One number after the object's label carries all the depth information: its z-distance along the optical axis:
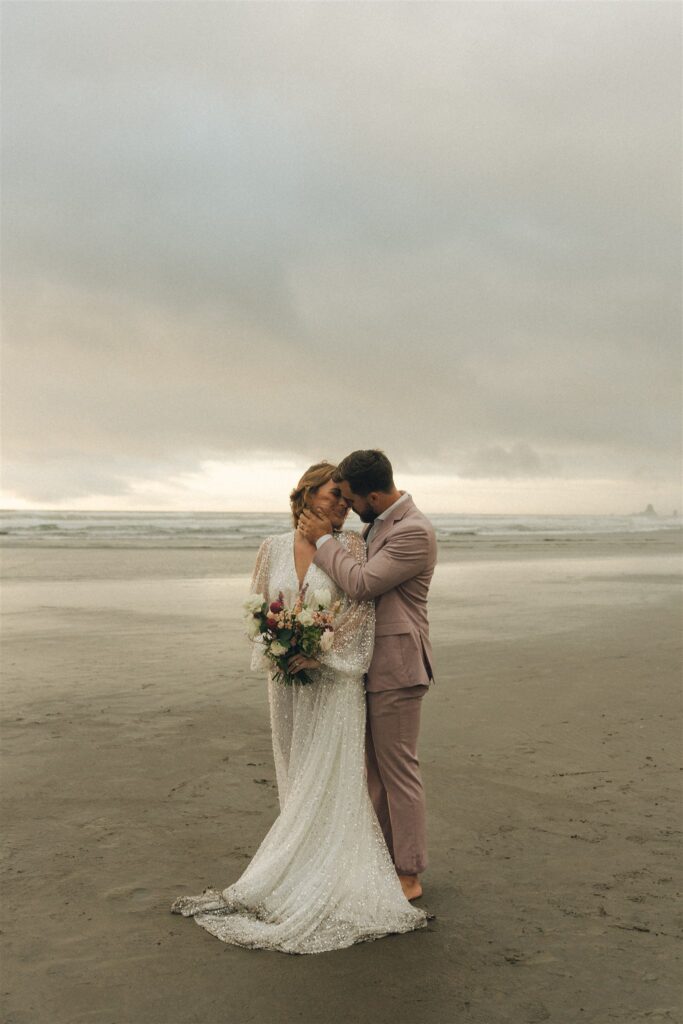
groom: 4.34
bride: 4.24
